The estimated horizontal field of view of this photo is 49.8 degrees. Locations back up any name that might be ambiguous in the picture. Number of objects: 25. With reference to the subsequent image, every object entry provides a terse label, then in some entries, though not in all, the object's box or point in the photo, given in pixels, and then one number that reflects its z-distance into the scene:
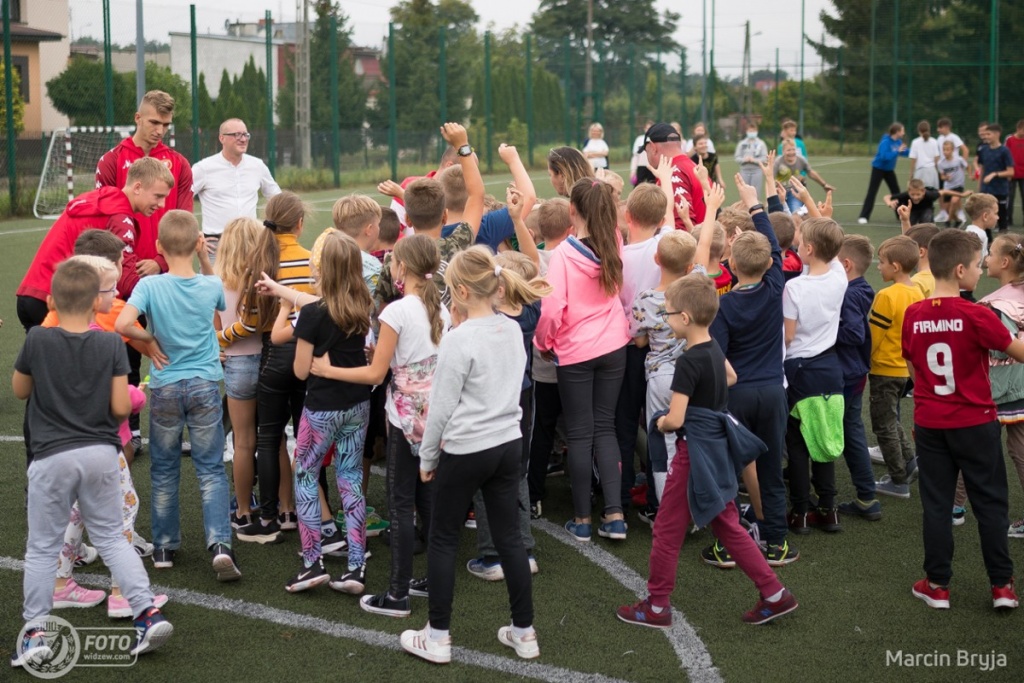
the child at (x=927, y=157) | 20.52
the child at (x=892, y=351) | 5.97
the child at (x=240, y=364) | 5.29
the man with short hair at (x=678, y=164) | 8.26
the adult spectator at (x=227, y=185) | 8.41
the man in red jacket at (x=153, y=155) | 7.20
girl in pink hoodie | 5.53
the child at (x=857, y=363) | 5.92
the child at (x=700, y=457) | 4.61
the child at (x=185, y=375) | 4.89
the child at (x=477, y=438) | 4.29
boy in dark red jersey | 4.75
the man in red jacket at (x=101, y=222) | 6.08
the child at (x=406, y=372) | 4.68
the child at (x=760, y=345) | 5.26
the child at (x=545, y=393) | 5.88
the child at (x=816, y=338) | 5.67
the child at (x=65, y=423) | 4.19
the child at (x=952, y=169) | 20.20
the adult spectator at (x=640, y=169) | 18.97
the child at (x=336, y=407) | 4.76
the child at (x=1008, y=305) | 5.30
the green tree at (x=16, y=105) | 18.94
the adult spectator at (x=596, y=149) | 24.56
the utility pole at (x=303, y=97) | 28.56
